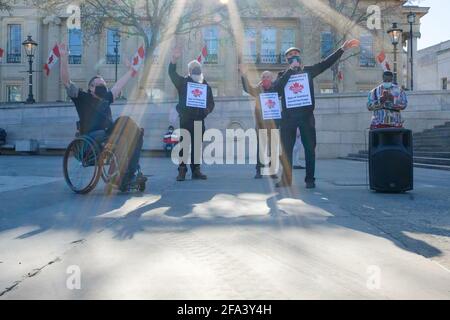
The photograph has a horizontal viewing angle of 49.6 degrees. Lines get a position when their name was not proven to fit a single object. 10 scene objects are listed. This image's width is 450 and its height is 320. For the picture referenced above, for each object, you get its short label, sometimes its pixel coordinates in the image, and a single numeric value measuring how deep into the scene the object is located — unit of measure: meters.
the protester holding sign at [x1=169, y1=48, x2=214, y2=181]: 8.04
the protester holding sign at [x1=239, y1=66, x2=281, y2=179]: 8.60
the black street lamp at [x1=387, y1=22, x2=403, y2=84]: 22.90
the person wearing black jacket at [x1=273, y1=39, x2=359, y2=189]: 6.87
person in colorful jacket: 6.97
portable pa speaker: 6.33
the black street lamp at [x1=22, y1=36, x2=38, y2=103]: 24.69
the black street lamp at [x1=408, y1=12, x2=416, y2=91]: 25.55
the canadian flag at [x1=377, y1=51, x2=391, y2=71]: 20.01
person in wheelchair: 6.26
